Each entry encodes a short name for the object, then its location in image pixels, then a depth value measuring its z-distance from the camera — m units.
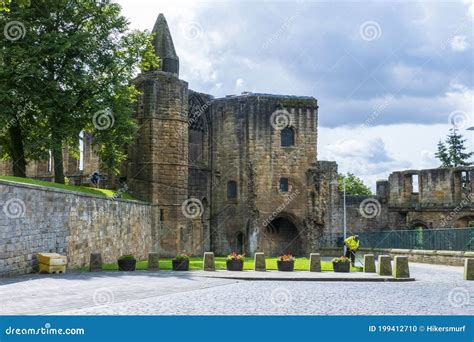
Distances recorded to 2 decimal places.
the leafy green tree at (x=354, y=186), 86.88
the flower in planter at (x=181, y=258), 23.06
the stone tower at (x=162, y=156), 34.69
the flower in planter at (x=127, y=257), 21.98
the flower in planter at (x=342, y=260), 23.41
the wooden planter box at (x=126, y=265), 21.92
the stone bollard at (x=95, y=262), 21.27
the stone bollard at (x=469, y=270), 20.50
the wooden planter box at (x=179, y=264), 22.98
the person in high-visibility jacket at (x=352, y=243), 25.92
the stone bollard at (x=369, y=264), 23.42
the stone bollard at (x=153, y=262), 22.86
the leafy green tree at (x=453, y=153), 63.72
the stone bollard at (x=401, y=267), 20.86
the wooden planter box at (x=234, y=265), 23.17
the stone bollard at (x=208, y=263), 23.19
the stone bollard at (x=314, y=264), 23.38
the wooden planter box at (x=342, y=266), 23.41
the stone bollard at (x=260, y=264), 23.75
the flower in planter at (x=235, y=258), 23.22
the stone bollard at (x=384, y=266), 21.89
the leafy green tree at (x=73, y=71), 26.08
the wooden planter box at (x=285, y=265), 23.62
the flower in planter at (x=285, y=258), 23.67
